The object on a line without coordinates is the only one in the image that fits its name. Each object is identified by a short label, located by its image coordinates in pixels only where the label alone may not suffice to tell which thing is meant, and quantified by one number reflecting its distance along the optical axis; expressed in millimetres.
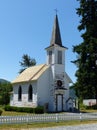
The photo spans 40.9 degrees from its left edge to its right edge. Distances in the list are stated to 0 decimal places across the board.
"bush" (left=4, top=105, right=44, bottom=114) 17157
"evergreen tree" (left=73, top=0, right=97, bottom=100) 20776
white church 19205
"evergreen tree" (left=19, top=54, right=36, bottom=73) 39231
